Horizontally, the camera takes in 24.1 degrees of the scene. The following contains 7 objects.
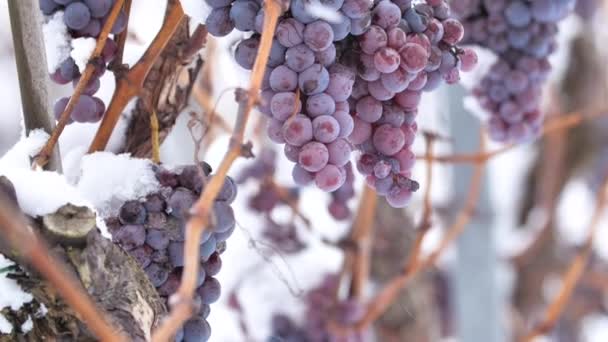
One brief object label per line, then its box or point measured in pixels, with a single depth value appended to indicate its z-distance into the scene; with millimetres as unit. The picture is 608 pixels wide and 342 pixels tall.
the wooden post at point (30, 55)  722
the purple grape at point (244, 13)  710
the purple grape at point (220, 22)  721
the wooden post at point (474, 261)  1545
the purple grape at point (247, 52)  718
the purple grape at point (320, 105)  706
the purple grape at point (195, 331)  741
